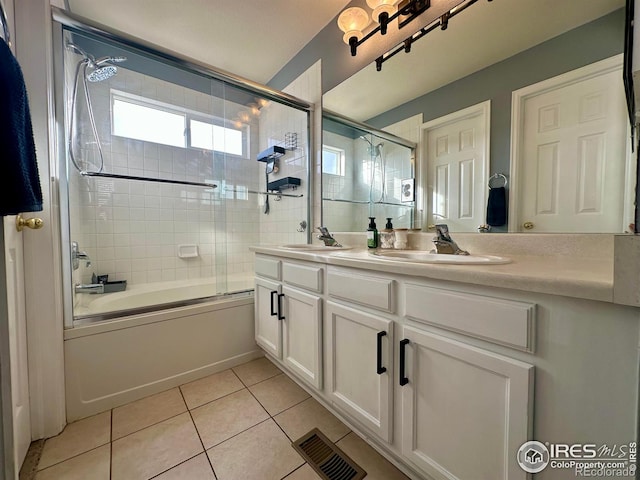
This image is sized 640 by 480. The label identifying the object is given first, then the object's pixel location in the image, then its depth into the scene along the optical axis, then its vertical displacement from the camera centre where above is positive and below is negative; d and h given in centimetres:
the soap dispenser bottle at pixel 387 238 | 151 -5
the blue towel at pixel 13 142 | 70 +24
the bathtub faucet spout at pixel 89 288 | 147 -40
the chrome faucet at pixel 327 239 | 179 -6
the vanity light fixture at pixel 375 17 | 141 +126
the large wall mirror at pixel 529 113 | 87 +49
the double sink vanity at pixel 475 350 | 54 -33
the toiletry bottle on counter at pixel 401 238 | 144 -4
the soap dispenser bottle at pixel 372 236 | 151 -3
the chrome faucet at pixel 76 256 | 140 -16
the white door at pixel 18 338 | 100 -45
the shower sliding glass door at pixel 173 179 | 196 +46
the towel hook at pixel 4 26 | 90 +74
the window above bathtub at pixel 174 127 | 223 +96
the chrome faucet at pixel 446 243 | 114 -6
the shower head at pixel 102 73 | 189 +119
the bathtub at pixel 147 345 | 134 -69
